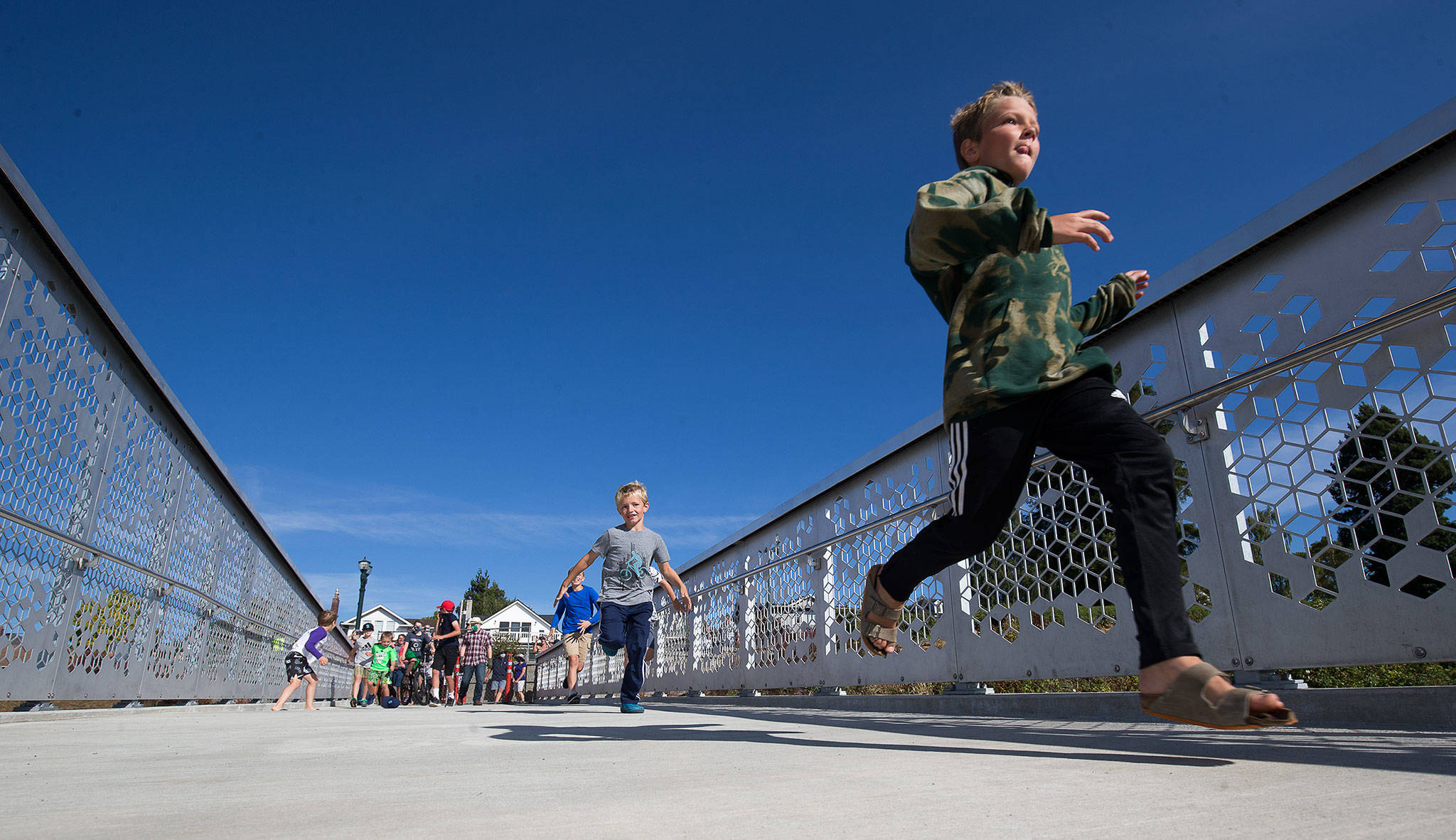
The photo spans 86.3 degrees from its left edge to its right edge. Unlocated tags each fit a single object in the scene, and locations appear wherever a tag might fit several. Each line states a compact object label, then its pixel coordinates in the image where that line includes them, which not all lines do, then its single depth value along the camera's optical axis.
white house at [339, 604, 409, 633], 88.50
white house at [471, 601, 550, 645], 85.12
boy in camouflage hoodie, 1.89
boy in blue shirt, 8.86
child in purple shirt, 10.52
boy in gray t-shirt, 6.27
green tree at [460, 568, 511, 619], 92.94
